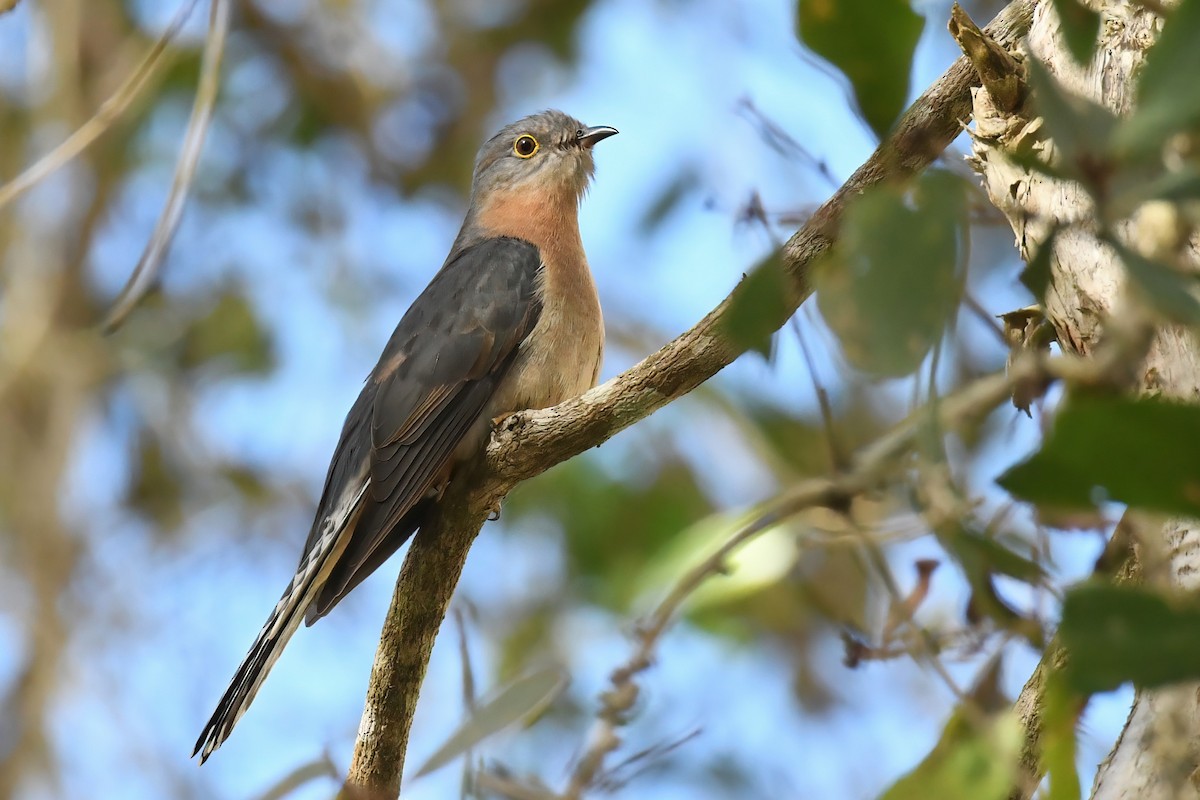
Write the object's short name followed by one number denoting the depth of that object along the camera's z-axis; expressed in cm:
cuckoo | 549
